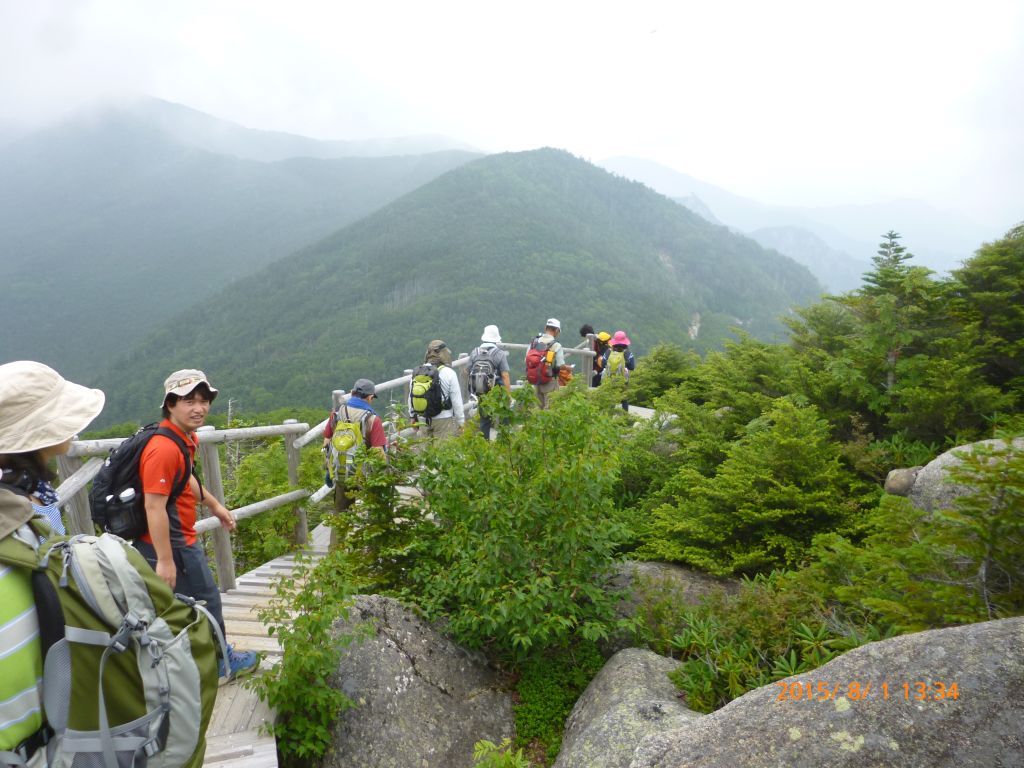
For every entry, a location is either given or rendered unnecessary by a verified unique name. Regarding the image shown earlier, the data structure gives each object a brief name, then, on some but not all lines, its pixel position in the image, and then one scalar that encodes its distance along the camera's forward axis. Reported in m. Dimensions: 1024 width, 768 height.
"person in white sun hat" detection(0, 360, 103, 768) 1.38
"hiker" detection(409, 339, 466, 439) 6.20
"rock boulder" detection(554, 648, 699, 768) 3.17
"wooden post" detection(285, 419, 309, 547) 5.56
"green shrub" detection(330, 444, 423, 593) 4.53
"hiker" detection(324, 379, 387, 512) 4.72
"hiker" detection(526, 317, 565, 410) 8.24
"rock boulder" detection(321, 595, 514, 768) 3.22
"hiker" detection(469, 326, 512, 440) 7.11
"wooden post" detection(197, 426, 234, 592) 4.31
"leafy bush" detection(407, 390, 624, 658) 3.67
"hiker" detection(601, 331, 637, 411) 10.77
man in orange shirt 2.68
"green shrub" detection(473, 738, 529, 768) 2.81
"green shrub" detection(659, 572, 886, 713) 3.19
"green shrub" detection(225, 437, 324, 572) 5.70
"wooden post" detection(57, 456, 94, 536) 3.14
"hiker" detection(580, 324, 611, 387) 11.16
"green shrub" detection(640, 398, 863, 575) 4.61
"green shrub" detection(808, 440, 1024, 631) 2.56
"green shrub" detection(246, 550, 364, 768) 2.90
